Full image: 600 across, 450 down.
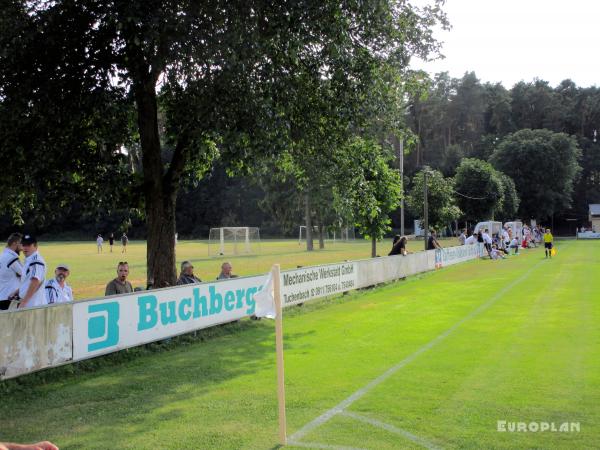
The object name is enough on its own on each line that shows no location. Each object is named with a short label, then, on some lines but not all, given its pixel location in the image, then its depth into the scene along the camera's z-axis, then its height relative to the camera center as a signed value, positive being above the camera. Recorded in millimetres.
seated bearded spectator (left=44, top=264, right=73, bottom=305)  10156 -958
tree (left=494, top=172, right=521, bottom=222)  75625 +2334
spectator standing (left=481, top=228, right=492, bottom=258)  38219 -1354
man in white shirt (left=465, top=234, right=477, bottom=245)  39578 -1225
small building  88588 +261
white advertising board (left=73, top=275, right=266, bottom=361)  9242 -1500
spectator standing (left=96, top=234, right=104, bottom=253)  52469 -1252
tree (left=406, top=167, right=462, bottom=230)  48344 +1643
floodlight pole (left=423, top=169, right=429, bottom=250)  36356 +341
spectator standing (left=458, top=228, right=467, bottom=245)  39659 -1094
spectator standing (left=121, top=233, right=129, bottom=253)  53506 -1322
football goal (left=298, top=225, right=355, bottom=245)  83756 -1746
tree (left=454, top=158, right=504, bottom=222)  69750 +3387
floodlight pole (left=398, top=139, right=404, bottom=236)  32844 +1605
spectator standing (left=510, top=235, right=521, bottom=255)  41875 -1576
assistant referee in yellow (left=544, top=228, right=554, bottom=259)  36906 -1375
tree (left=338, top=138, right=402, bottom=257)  15750 +1316
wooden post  5922 -1311
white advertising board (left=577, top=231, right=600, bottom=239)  79938 -2049
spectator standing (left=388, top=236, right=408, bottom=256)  25294 -1027
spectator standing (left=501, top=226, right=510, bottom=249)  41881 -1250
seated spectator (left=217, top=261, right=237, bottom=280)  14516 -1046
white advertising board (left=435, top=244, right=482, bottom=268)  31241 -1825
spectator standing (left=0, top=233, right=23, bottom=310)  9680 -656
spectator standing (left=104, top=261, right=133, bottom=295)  11375 -1037
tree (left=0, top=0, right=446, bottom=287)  11578 +3235
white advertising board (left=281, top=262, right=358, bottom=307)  16062 -1623
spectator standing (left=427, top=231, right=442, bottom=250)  31272 -1064
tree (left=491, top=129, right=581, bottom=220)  83000 +6508
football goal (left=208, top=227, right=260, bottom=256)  50438 -1305
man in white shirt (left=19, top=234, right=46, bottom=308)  8805 -650
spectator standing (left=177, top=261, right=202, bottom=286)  13218 -1032
